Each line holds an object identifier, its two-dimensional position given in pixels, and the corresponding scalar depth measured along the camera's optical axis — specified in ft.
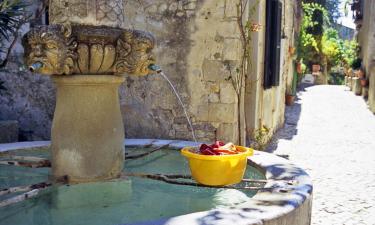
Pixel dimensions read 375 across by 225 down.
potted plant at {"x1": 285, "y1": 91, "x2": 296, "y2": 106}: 50.97
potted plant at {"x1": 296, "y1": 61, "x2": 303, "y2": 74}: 55.77
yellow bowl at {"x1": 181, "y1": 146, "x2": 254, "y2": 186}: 9.04
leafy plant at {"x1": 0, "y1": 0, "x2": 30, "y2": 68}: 20.06
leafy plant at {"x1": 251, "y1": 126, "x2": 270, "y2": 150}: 23.09
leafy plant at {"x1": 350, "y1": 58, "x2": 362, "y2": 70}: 66.11
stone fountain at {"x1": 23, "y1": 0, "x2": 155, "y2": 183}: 9.04
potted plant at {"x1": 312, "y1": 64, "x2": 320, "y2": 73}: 95.86
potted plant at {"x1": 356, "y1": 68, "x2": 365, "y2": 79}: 60.08
